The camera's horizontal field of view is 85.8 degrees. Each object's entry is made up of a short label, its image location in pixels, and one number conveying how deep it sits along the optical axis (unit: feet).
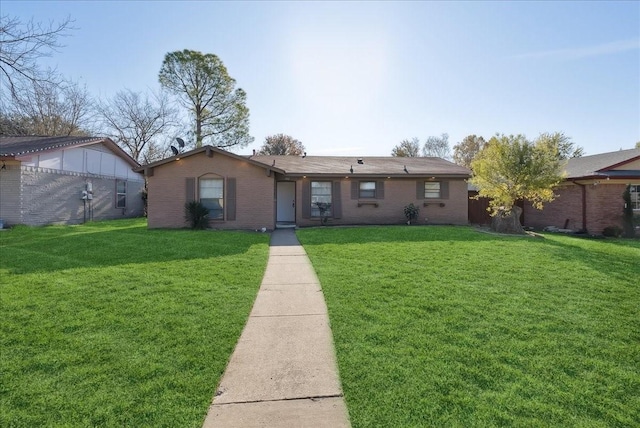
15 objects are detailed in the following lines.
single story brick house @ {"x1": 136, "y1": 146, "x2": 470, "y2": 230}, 47.19
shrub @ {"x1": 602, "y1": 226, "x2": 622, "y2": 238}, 48.01
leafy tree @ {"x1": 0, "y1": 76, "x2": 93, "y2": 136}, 80.59
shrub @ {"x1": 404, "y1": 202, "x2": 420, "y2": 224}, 52.60
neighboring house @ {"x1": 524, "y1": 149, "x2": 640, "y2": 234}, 49.39
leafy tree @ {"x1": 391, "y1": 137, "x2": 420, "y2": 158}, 146.14
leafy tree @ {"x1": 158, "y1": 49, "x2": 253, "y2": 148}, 89.56
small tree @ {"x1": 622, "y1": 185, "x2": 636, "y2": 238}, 48.73
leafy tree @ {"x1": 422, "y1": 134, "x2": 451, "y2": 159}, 157.28
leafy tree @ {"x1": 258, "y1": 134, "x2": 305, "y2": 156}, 127.85
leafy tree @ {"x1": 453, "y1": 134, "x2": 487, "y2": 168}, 151.53
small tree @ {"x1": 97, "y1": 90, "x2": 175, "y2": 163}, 97.40
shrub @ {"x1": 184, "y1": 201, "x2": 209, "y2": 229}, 45.52
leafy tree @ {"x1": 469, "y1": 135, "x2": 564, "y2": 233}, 42.11
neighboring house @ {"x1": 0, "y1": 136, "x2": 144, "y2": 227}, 47.06
